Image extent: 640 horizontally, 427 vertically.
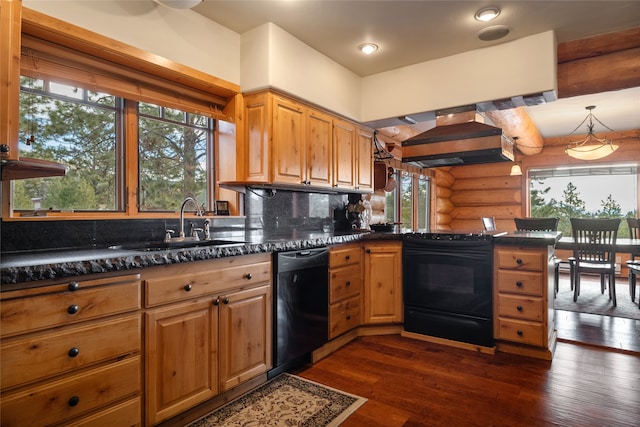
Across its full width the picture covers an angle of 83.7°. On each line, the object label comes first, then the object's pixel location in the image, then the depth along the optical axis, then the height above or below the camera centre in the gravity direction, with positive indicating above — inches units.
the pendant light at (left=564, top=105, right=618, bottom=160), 176.7 +30.4
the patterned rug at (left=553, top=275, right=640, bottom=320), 153.5 -43.4
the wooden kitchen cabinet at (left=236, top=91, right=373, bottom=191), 109.5 +22.3
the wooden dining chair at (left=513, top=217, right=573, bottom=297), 182.4 -6.8
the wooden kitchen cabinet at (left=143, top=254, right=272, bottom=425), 65.4 -24.4
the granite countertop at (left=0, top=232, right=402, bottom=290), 49.3 -7.9
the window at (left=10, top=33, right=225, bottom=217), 76.4 +19.6
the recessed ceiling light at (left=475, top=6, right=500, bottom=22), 98.1 +55.6
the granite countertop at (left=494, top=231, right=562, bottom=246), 105.1 -8.4
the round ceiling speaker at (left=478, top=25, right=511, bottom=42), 108.2 +55.5
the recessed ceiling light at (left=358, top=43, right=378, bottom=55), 120.8 +56.3
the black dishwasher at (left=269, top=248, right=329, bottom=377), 91.2 -25.8
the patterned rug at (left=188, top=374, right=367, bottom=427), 74.1 -43.6
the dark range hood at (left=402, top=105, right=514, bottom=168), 124.7 +25.4
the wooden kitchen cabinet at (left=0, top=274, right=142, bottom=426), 48.3 -21.1
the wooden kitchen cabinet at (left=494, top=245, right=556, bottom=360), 105.9 -27.1
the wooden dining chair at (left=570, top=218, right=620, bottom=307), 164.2 -17.4
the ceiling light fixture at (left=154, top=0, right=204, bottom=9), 77.4 +45.8
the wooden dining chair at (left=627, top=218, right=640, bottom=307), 163.0 -26.2
